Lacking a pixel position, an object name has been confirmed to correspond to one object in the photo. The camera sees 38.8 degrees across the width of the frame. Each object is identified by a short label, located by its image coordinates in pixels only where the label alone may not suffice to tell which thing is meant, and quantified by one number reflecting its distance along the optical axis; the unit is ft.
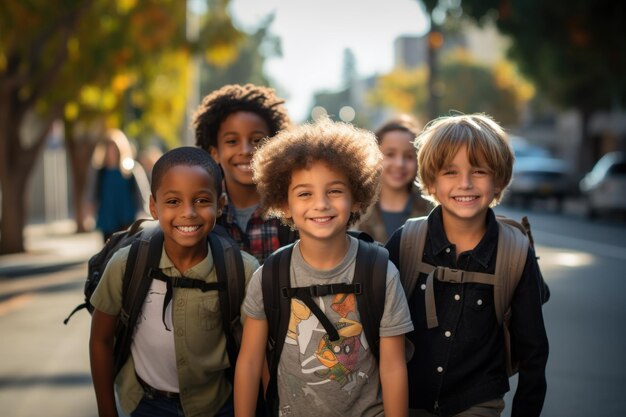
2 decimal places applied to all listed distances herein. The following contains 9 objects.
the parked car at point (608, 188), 75.72
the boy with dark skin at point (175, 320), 10.64
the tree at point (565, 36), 65.10
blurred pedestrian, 34.14
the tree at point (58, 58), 51.16
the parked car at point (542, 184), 101.30
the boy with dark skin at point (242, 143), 12.47
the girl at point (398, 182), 16.26
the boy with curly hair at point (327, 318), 9.71
